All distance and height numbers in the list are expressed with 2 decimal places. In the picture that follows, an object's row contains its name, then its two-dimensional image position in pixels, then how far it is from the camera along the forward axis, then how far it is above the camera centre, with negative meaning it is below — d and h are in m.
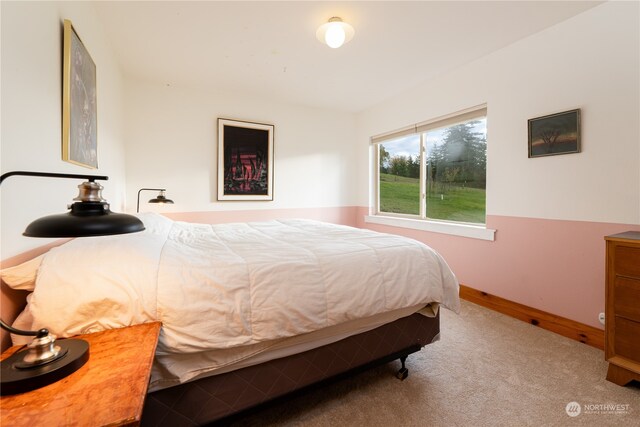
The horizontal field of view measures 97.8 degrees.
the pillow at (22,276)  0.91 -0.21
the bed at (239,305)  0.95 -0.38
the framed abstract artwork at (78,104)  1.40 +0.63
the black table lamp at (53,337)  0.64 -0.30
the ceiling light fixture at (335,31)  2.09 +1.40
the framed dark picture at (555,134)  2.15 +0.65
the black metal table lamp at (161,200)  2.71 +0.12
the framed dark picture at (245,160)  3.66 +0.72
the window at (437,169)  2.99 +0.56
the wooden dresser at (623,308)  1.57 -0.55
